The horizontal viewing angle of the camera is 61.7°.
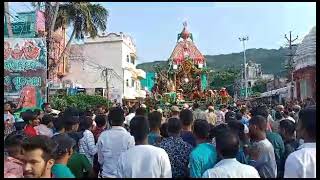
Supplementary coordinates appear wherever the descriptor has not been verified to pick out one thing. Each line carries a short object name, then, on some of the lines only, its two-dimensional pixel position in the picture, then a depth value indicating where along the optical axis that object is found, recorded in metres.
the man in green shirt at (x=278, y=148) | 3.18
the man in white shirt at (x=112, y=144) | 3.14
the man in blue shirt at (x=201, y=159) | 2.52
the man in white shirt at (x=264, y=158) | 2.84
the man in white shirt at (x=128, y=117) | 5.97
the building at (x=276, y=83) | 34.64
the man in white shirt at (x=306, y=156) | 1.98
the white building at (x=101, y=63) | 23.52
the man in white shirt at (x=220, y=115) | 7.62
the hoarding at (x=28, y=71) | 7.55
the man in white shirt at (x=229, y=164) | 2.00
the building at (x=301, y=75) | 15.04
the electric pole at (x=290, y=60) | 21.57
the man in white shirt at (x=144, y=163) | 2.36
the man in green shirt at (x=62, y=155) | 2.18
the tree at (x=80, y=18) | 16.26
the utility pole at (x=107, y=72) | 20.60
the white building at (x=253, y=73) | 46.97
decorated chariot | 13.19
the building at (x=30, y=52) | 8.04
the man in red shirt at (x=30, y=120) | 4.24
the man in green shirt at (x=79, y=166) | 2.78
